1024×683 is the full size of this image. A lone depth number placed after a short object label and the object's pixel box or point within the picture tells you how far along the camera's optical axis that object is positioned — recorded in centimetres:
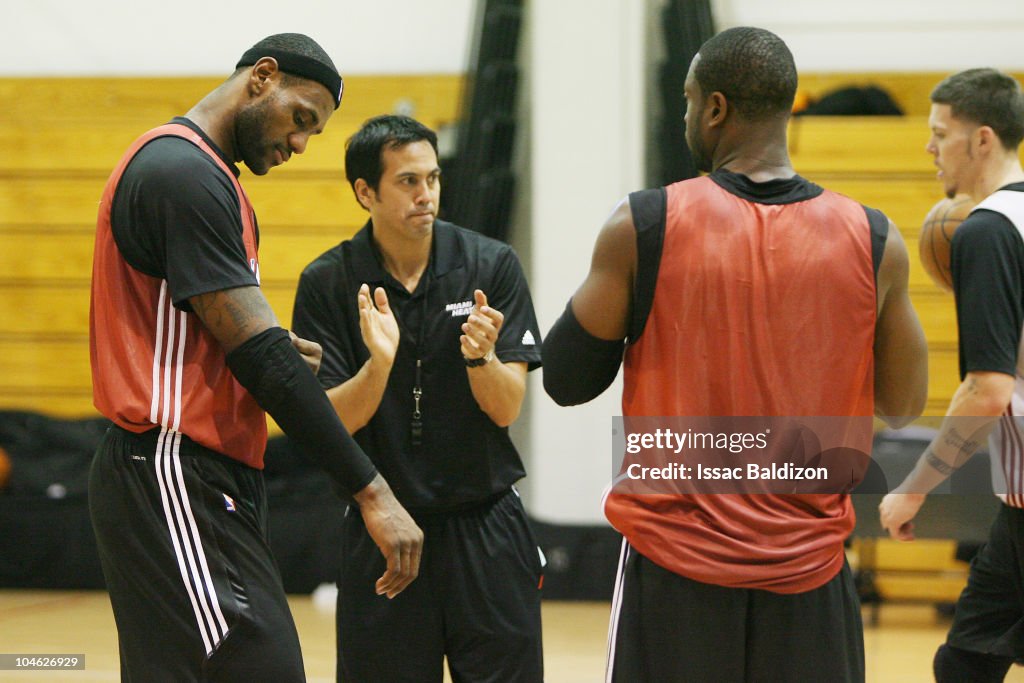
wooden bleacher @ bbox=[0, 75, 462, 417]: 1441
